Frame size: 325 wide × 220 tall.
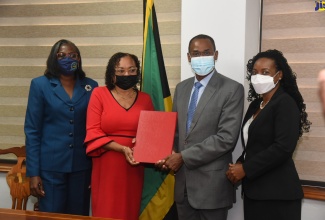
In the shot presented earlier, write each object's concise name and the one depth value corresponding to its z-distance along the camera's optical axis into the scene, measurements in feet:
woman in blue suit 8.82
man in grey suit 8.04
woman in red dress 8.48
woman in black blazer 7.26
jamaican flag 9.53
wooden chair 9.18
